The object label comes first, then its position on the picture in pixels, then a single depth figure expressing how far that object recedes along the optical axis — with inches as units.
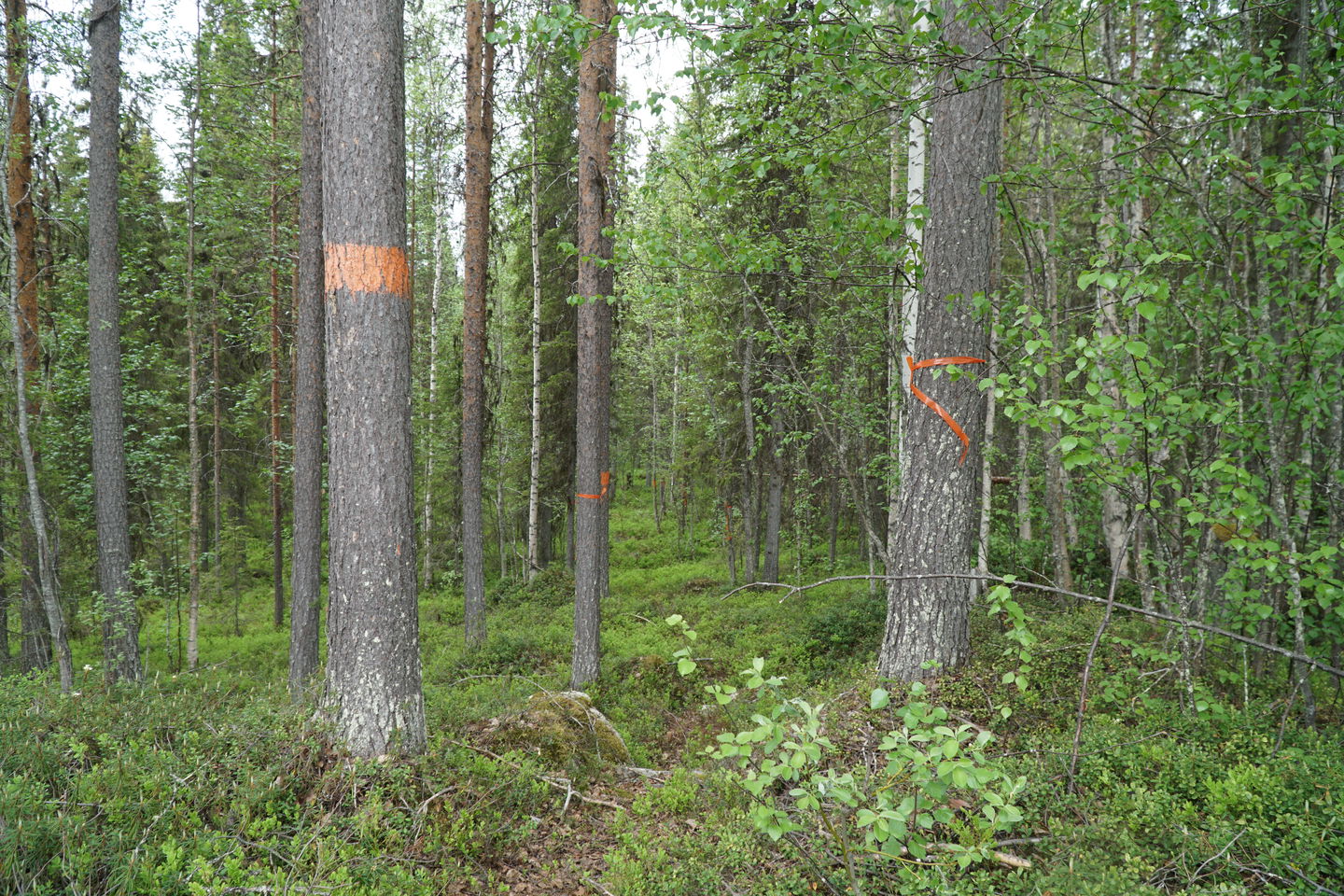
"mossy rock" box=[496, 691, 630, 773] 193.9
